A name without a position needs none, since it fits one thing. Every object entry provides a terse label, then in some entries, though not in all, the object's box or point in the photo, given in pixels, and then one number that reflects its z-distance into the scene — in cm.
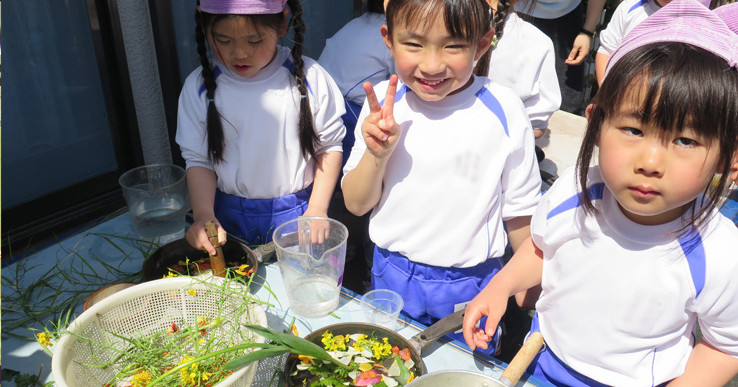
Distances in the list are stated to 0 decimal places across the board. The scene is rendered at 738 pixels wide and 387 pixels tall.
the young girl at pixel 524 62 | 199
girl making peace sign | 125
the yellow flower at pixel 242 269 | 136
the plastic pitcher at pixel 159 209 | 168
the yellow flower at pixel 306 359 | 112
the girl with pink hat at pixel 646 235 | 89
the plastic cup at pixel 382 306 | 132
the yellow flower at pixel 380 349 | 114
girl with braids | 159
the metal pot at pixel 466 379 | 97
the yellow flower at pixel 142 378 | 108
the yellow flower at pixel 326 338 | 115
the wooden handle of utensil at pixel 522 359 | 102
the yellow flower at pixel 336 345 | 114
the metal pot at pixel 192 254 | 143
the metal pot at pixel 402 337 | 112
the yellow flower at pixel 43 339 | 114
